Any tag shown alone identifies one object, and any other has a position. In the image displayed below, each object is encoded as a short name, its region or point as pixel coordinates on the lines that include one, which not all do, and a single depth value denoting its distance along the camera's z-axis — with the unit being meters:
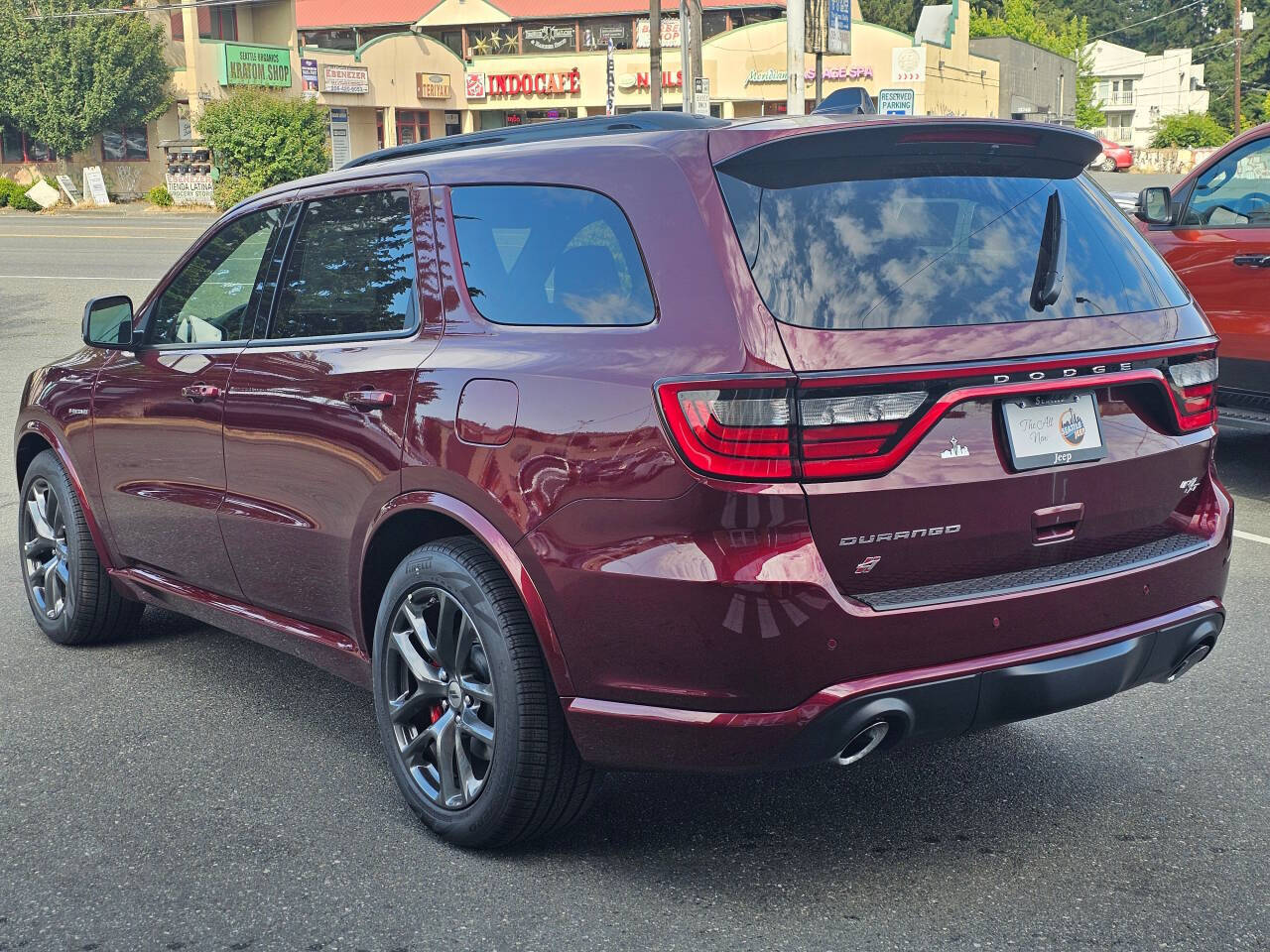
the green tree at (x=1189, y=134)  87.69
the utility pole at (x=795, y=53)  24.64
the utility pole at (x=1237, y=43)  75.62
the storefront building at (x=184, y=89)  53.09
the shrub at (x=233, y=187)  47.41
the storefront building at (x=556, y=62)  62.31
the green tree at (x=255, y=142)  47.34
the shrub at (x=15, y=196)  50.59
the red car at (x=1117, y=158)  66.75
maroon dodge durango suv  3.22
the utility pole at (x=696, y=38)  30.45
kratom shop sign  53.09
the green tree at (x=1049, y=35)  99.94
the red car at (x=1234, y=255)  8.14
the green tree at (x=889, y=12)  94.31
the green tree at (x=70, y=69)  50.59
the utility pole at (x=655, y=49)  34.31
